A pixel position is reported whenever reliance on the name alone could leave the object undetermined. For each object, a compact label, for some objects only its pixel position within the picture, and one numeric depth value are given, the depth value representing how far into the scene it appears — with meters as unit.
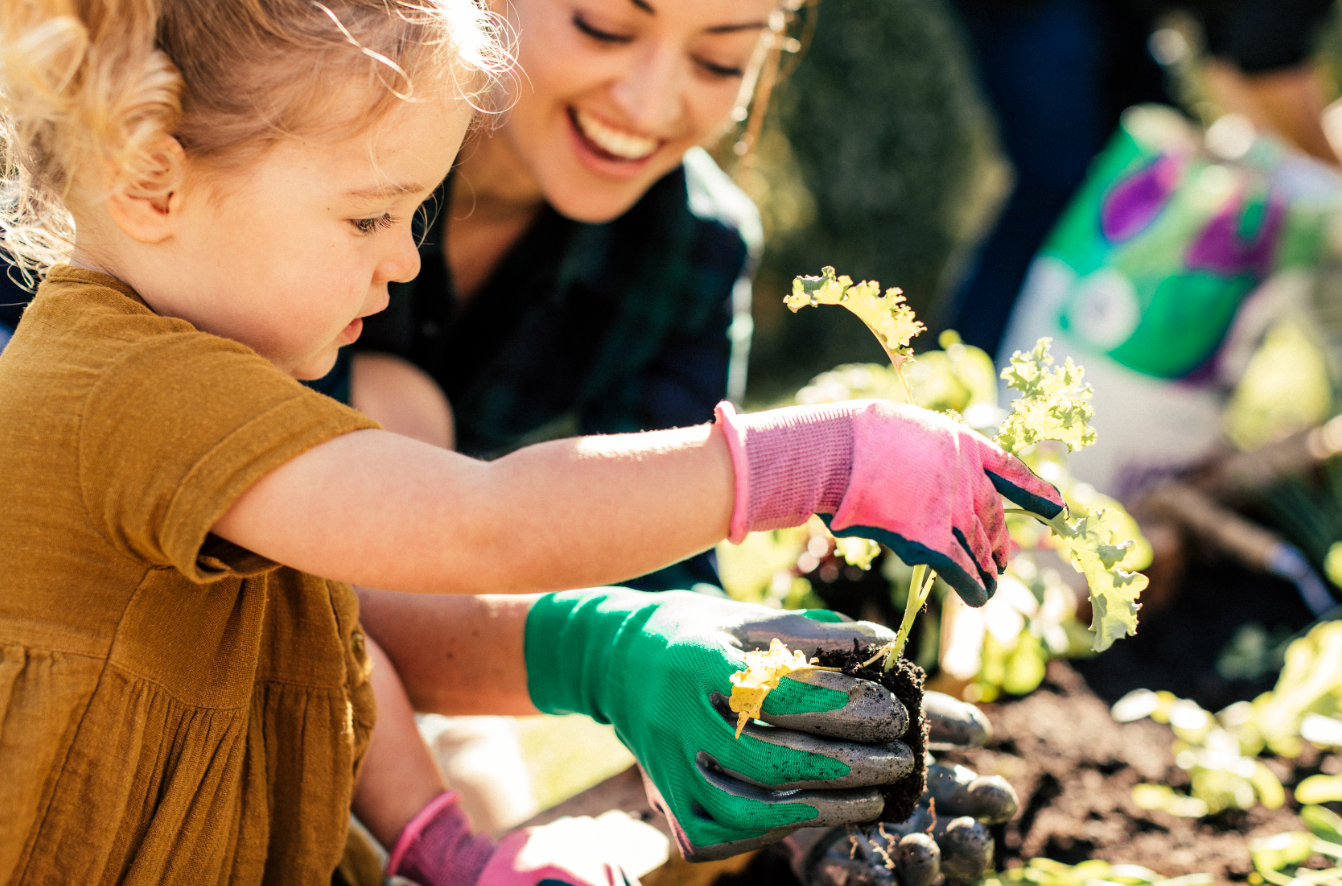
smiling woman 1.44
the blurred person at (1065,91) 2.58
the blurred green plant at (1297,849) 1.07
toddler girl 0.71
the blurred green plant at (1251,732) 1.29
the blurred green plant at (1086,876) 1.07
